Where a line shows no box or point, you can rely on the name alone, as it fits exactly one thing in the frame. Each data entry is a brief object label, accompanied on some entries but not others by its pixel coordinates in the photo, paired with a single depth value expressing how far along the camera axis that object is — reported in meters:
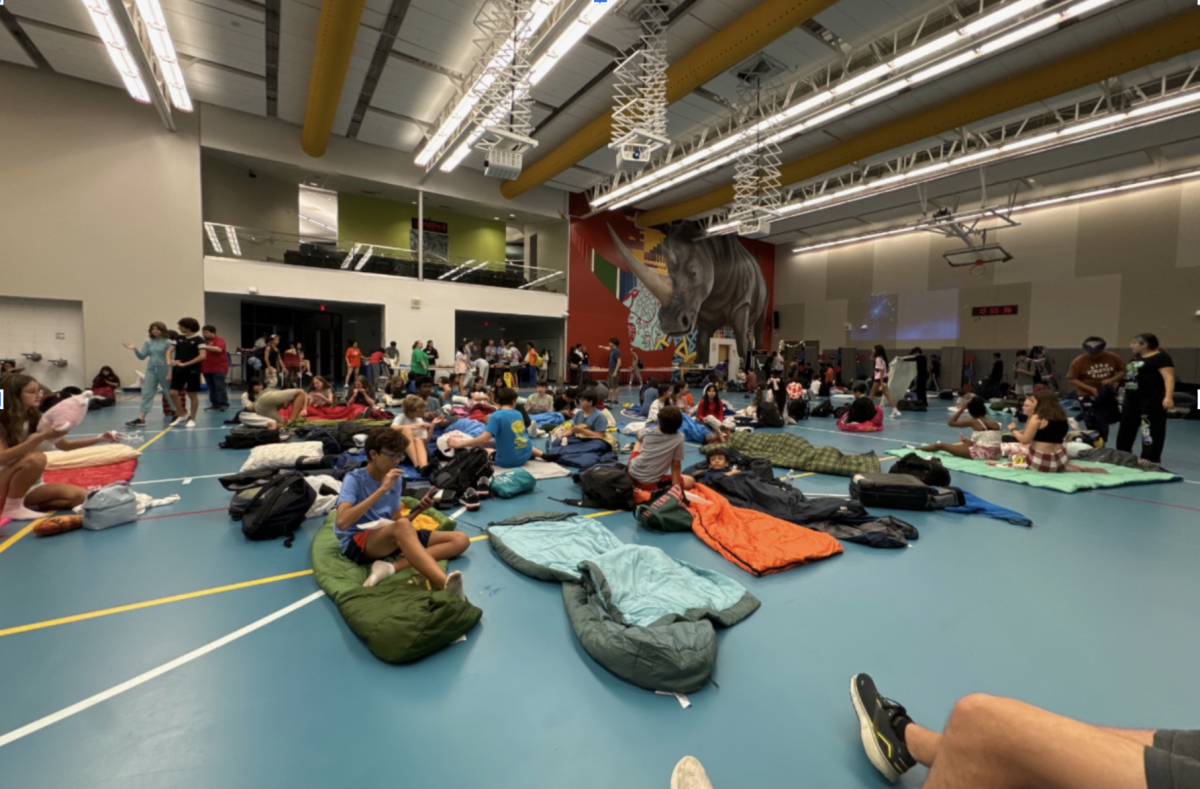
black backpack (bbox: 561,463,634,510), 4.88
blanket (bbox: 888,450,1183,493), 5.78
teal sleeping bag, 2.27
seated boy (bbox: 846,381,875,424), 10.25
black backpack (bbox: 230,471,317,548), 3.92
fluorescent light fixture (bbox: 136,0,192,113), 7.73
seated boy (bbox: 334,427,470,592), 2.99
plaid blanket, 6.50
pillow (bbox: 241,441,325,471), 5.63
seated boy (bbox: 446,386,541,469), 5.96
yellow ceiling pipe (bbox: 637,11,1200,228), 8.10
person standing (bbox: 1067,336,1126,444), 6.96
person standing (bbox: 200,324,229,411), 9.77
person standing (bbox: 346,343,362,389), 14.20
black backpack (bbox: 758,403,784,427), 10.10
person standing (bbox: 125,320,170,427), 8.50
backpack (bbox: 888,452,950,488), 5.61
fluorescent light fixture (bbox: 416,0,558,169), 6.88
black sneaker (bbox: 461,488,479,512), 4.81
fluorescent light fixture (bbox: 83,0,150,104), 7.41
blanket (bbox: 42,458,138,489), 5.29
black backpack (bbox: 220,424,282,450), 7.04
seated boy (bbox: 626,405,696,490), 4.84
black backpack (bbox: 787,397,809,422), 11.25
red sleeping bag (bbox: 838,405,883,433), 10.13
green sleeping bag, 2.41
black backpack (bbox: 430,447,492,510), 4.89
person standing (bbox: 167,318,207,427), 8.62
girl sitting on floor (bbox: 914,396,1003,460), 7.22
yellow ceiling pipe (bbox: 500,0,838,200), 7.70
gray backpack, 4.05
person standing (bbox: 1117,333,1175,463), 6.26
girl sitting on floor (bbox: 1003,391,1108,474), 6.13
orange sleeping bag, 3.65
